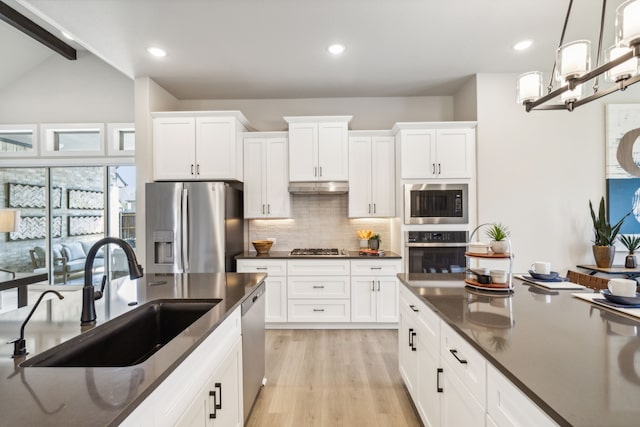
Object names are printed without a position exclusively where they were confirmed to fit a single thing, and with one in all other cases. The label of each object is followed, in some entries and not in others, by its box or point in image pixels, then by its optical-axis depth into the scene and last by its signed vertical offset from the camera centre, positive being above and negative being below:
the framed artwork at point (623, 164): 3.52 +0.57
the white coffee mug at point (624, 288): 1.48 -0.36
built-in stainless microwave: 3.60 +0.12
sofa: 4.49 -0.62
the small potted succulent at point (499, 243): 1.85 -0.17
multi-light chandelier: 1.19 +0.73
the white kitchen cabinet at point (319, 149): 3.79 +0.82
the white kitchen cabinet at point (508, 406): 0.81 -0.56
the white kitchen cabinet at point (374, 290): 3.60 -0.89
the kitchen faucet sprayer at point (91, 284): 1.25 -0.28
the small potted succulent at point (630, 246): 3.27 -0.37
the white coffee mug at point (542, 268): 2.07 -0.37
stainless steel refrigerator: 3.41 -0.12
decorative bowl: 3.90 -0.39
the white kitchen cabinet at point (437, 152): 3.61 +0.74
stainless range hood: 3.80 +0.35
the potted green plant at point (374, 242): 3.94 -0.35
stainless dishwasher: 1.84 -0.87
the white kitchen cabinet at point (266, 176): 3.90 +0.50
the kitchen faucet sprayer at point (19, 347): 0.96 -0.41
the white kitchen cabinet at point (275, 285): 3.65 -0.84
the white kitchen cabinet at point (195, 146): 3.64 +0.83
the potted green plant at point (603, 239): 3.34 -0.28
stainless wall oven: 3.57 -0.43
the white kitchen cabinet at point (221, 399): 1.14 -0.80
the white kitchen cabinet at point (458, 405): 1.14 -0.79
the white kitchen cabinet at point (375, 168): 3.86 +0.59
